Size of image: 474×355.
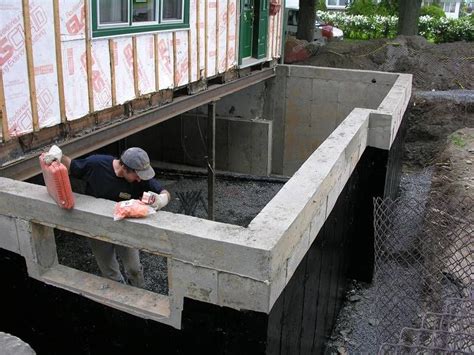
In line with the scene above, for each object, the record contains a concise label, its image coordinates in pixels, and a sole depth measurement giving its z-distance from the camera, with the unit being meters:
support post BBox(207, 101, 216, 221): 11.62
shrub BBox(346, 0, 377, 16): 33.87
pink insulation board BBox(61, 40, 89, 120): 6.43
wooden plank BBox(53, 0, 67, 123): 6.12
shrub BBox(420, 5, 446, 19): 33.03
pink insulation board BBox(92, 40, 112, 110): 6.88
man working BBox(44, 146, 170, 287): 5.13
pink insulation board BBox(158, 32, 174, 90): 8.30
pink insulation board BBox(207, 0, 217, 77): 9.77
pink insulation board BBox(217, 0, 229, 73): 10.26
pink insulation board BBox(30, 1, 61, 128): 5.89
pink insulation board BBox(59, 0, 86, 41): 6.25
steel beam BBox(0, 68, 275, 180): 6.05
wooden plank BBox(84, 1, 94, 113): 6.61
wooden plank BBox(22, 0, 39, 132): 5.68
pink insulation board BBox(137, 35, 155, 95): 7.79
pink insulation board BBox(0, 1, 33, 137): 5.50
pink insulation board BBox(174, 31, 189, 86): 8.80
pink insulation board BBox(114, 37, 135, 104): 7.32
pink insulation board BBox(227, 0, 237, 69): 10.79
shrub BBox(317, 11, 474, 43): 25.28
